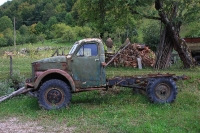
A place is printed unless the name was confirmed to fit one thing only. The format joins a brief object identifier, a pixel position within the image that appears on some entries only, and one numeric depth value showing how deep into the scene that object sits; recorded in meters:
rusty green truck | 9.12
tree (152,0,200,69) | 15.44
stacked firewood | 18.48
